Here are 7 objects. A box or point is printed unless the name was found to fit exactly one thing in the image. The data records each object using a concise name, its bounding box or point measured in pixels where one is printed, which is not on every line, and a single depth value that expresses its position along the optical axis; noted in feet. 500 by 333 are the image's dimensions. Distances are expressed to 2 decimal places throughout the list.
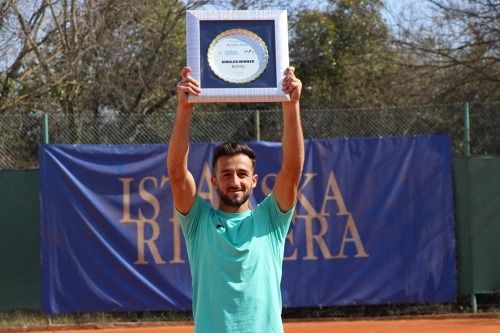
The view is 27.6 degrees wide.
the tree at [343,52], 57.47
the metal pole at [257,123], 36.81
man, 12.46
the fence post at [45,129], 35.83
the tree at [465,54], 49.49
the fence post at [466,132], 37.16
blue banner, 35.81
